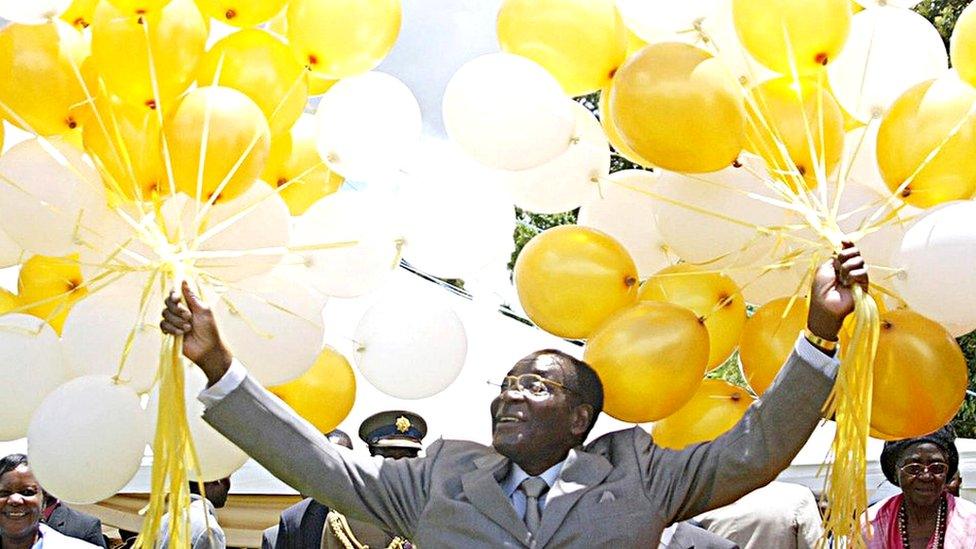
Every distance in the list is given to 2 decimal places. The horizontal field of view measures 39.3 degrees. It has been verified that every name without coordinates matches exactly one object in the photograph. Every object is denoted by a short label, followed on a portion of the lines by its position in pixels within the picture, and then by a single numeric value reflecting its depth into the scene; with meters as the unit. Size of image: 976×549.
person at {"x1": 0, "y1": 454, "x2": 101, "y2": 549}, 4.64
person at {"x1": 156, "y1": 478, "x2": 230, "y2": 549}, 4.42
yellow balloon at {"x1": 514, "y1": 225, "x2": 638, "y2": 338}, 3.71
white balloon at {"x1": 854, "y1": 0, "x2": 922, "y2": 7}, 3.70
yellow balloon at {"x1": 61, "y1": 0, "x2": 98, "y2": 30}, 3.70
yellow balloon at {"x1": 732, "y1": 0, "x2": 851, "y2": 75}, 3.32
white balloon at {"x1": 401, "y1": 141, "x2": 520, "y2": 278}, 3.85
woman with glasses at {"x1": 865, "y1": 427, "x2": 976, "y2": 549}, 4.58
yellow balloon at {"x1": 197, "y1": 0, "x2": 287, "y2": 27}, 3.57
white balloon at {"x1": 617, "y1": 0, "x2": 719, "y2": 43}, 3.61
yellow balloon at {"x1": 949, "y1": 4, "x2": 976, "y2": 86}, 3.48
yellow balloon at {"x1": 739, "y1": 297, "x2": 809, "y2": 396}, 3.61
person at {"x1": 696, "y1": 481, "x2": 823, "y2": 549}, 5.04
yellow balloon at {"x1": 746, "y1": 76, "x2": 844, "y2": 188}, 3.35
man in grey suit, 3.01
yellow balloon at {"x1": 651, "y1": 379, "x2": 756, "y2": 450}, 3.81
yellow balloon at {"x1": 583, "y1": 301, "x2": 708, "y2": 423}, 3.51
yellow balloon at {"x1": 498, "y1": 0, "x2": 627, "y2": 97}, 3.62
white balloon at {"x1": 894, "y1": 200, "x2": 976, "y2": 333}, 3.09
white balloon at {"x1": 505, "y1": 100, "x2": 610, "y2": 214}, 3.87
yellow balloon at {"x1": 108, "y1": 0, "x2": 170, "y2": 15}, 3.35
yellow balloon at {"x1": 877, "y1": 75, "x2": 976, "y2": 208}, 3.28
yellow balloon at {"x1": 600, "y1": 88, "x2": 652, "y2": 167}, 3.73
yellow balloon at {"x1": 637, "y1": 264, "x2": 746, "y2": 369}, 3.85
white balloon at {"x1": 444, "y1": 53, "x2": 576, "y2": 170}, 3.49
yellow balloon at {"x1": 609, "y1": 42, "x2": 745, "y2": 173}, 3.29
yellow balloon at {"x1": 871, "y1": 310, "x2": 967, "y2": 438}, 3.31
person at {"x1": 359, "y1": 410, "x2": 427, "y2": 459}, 5.23
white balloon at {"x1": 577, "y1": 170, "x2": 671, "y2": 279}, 4.01
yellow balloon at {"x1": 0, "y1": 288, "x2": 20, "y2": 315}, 3.92
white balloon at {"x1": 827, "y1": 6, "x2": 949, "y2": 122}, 3.59
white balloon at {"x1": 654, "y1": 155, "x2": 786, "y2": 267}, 3.59
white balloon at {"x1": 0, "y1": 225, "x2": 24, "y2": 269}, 3.82
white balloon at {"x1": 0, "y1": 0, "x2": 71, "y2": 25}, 3.31
